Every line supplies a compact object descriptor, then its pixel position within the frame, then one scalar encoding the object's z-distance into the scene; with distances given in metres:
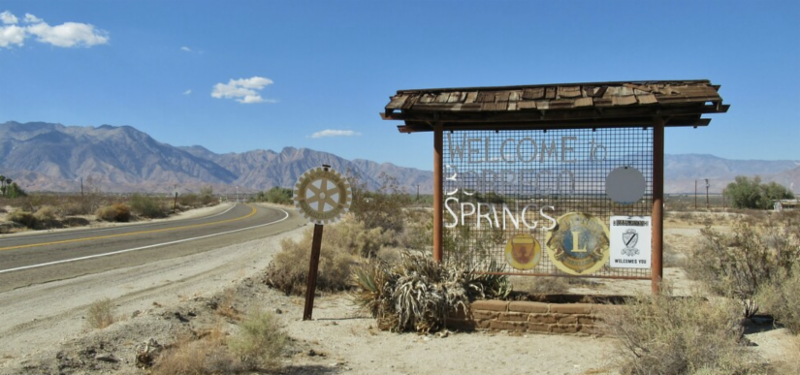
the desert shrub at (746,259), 9.19
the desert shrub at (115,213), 33.62
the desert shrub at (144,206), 40.12
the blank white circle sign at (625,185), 8.47
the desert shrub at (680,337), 5.38
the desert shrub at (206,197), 85.25
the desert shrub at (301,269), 11.72
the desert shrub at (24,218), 26.95
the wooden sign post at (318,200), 9.40
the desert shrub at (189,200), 68.57
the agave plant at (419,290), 8.43
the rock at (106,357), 6.08
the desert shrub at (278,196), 89.52
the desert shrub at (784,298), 7.32
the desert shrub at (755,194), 64.94
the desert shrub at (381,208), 20.62
